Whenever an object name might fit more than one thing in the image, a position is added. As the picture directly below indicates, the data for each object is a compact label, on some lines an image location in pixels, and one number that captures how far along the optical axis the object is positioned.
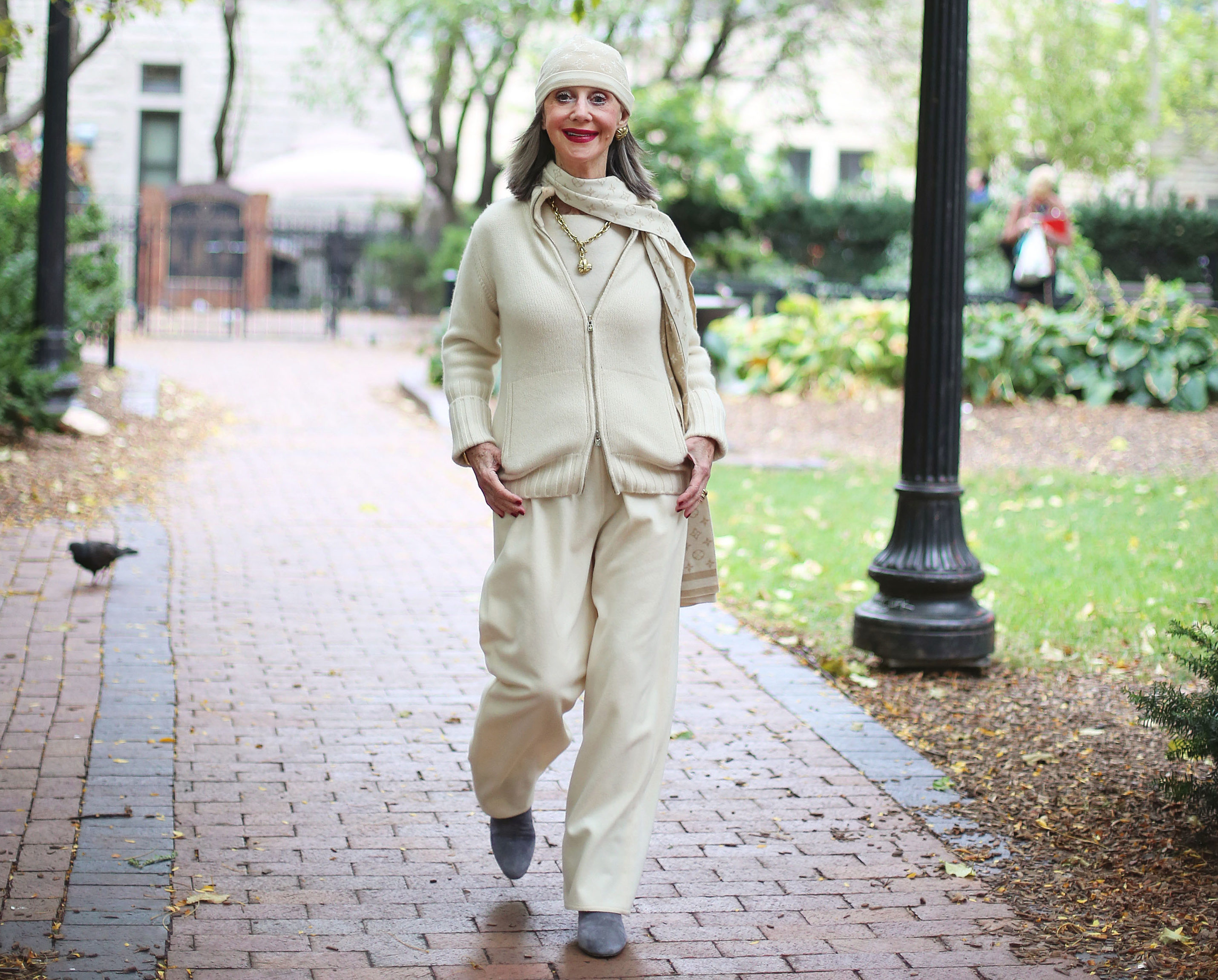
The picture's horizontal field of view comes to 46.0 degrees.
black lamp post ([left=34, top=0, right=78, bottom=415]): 9.91
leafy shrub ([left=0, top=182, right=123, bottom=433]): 9.67
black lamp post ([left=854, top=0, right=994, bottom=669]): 5.45
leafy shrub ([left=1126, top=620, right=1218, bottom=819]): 3.73
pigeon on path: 6.36
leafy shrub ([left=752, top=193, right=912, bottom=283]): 22.56
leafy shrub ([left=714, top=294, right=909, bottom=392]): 13.35
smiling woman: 3.15
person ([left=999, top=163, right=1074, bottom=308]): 14.84
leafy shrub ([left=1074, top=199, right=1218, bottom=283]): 22.56
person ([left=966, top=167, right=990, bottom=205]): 21.98
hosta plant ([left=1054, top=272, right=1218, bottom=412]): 12.55
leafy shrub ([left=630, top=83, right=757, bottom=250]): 17.91
